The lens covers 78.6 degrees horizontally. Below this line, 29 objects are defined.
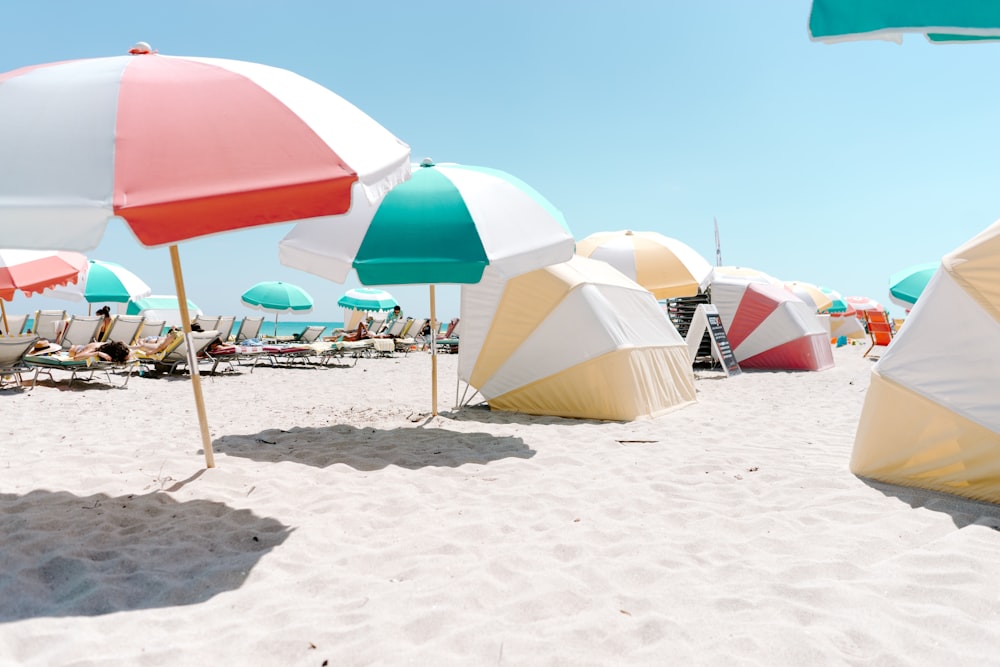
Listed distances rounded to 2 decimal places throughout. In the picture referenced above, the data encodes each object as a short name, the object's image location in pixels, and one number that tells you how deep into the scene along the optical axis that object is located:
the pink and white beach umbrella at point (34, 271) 5.68
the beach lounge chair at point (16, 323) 13.40
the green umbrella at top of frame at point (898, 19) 1.80
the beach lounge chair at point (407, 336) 18.61
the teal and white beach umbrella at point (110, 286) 13.35
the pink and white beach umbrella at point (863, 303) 34.81
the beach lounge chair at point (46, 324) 14.01
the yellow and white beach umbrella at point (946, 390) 3.51
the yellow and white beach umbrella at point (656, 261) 10.49
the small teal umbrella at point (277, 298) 18.36
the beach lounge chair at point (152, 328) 16.30
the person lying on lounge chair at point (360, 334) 16.98
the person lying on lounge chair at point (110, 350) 9.77
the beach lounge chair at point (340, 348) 13.81
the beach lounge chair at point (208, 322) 14.14
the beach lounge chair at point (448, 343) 20.34
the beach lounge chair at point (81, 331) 12.05
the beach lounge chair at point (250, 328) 17.25
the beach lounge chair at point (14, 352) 8.12
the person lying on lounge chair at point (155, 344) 10.75
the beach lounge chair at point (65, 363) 9.00
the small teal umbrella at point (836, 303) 32.75
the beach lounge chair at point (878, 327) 15.55
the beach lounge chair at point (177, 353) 10.53
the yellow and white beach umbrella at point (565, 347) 6.46
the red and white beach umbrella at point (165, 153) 2.43
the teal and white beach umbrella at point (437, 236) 4.82
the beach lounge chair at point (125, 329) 12.45
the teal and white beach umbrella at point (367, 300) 22.00
